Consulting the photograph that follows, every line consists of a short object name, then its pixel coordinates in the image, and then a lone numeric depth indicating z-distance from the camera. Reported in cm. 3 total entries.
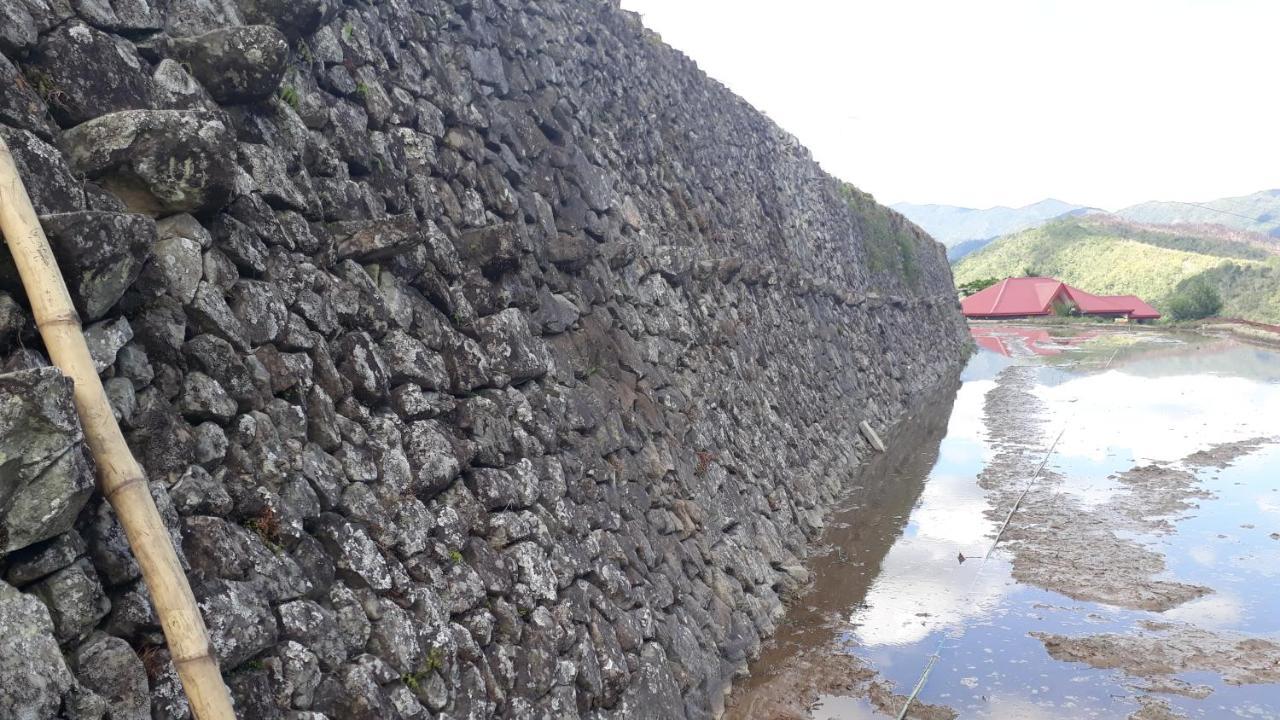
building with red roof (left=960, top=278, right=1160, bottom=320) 8300
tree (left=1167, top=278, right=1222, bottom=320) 7438
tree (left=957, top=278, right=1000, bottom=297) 9056
